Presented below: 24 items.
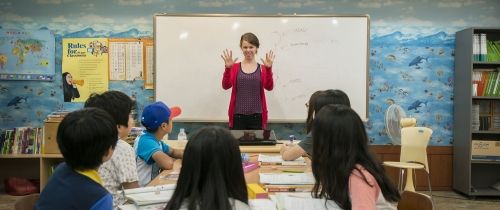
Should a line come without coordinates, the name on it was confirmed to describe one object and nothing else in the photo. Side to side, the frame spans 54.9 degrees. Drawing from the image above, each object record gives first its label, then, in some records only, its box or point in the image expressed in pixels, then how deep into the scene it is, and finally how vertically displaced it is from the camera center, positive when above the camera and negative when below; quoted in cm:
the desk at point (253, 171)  228 -42
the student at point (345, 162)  178 -27
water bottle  383 -37
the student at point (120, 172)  210 -36
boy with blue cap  255 -29
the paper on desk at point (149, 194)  184 -42
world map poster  493 +40
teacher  426 +2
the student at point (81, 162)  155 -25
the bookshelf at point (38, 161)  454 -74
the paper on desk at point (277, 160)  278 -41
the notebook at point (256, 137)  332 -32
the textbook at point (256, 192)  197 -42
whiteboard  481 +33
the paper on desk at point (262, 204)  180 -44
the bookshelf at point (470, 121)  478 -29
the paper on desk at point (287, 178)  224 -42
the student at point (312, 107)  265 -9
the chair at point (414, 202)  194 -46
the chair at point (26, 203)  189 -46
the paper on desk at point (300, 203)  178 -43
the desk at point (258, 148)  317 -38
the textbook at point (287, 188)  213 -43
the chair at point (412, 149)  423 -51
